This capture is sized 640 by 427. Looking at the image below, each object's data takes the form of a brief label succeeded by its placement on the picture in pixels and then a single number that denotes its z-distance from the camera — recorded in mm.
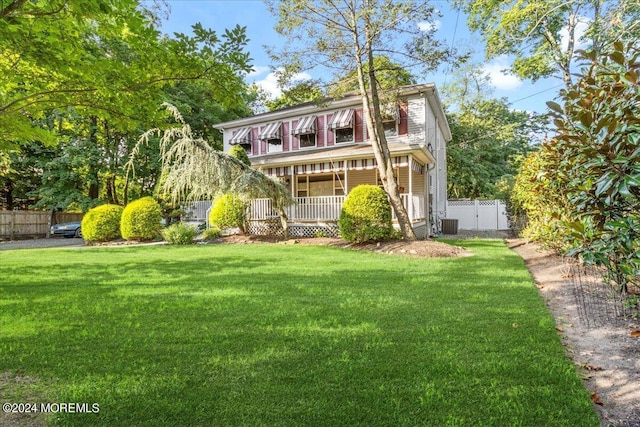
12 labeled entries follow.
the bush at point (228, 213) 15078
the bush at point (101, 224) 14695
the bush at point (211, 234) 14742
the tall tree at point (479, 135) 26438
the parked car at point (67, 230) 20812
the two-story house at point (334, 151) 14375
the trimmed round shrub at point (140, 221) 14367
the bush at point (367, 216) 11141
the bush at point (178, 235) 13545
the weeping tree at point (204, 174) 11906
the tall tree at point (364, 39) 10836
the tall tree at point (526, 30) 14227
